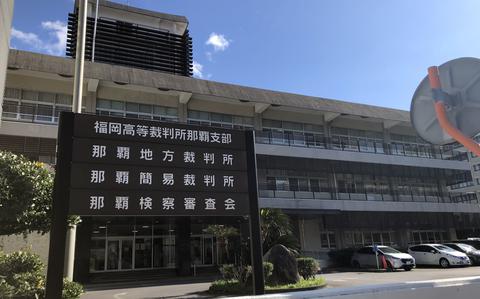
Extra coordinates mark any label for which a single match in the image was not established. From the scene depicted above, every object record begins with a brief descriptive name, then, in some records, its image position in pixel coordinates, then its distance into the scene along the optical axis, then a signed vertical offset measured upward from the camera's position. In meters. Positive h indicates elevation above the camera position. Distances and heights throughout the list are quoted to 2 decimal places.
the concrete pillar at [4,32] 5.40 +3.00
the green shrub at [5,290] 10.44 -0.45
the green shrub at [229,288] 15.43 -0.96
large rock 16.61 -0.28
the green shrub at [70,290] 11.43 -0.57
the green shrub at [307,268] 18.22 -0.45
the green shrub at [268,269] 15.98 -0.37
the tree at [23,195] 10.57 +1.79
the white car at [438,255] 25.36 -0.27
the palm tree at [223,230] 23.87 +1.60
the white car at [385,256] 24.28 -0.27
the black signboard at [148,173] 7.24 +1.62
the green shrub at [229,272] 16.42 -0.42
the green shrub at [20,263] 12.72 +0.20
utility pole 11.83 +5.02
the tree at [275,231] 21.64 +1.32
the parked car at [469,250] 26.49 -0.04
